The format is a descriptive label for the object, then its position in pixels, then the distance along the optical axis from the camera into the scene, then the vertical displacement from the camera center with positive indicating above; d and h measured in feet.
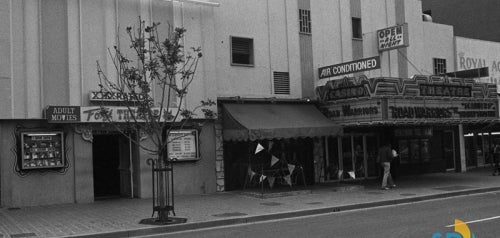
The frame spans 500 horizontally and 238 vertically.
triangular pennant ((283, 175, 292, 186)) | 61.81 -4.87
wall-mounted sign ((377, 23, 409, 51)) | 68.94 +13.08
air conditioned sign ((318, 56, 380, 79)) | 61.31 +8.26
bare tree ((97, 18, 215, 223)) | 40.37 +5.44
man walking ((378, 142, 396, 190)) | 63.05 -3.11
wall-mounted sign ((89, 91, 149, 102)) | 52.80 +4.71
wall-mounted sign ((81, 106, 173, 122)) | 51.94 +2.96
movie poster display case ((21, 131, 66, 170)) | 49.96 -0.38
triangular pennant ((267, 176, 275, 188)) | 62.54 -5.10
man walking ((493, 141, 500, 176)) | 77.97 -4.03
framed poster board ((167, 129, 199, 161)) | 58.18 -0.56
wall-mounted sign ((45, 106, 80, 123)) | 49.80 +2.96
